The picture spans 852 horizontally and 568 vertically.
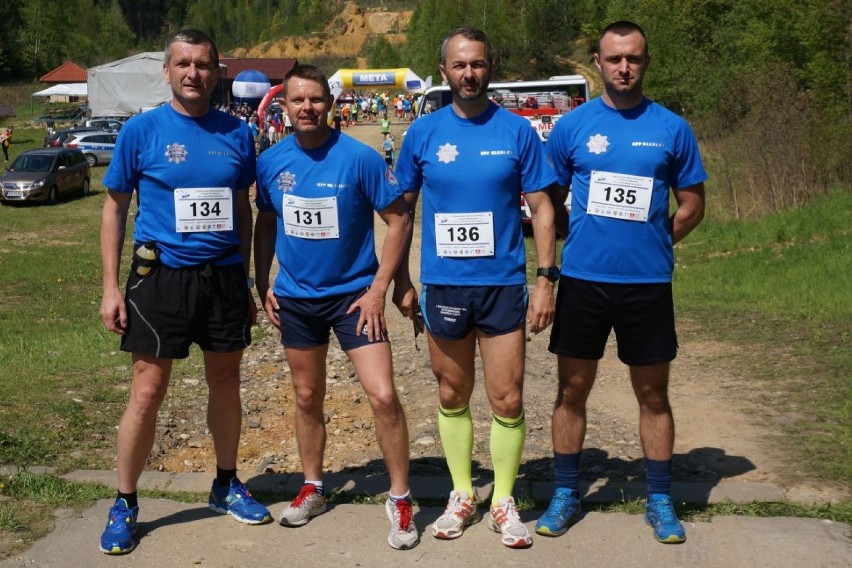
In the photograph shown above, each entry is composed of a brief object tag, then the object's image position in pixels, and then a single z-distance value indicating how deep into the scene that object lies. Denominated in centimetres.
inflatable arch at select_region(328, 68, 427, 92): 5625
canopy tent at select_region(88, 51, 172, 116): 5696
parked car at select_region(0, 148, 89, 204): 2984
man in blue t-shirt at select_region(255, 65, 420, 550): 475
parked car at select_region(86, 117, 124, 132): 4709
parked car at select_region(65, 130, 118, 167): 3988
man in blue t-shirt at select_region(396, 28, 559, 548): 461
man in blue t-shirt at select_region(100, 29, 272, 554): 470
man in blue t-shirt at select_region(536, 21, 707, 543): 460
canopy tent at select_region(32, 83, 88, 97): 7812
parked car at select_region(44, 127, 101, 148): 4145
